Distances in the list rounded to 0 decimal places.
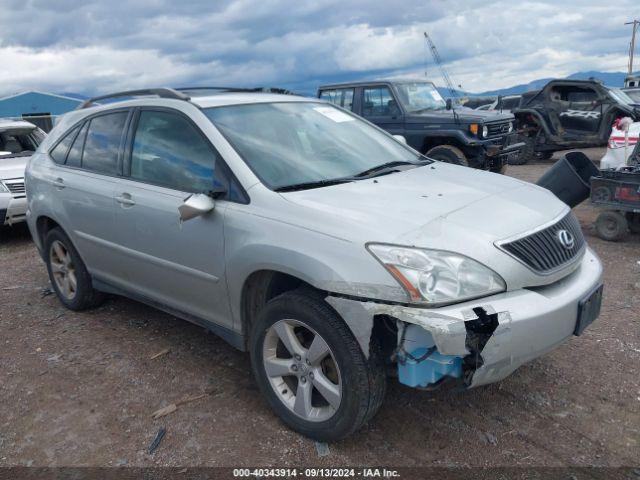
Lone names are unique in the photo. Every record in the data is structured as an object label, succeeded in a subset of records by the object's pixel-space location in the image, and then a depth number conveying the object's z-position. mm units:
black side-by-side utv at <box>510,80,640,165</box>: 12938
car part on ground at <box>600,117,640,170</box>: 6869
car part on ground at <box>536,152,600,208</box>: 4777
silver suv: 2490
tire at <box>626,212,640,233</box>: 6754
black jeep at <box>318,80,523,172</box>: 10078
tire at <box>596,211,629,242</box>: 6559
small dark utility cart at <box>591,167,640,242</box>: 6285
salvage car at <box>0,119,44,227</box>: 7668
